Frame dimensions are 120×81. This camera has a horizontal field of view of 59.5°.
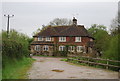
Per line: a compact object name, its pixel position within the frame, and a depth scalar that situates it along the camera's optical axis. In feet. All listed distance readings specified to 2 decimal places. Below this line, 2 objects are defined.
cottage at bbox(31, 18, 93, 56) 82.08
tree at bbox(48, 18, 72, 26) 126.66
